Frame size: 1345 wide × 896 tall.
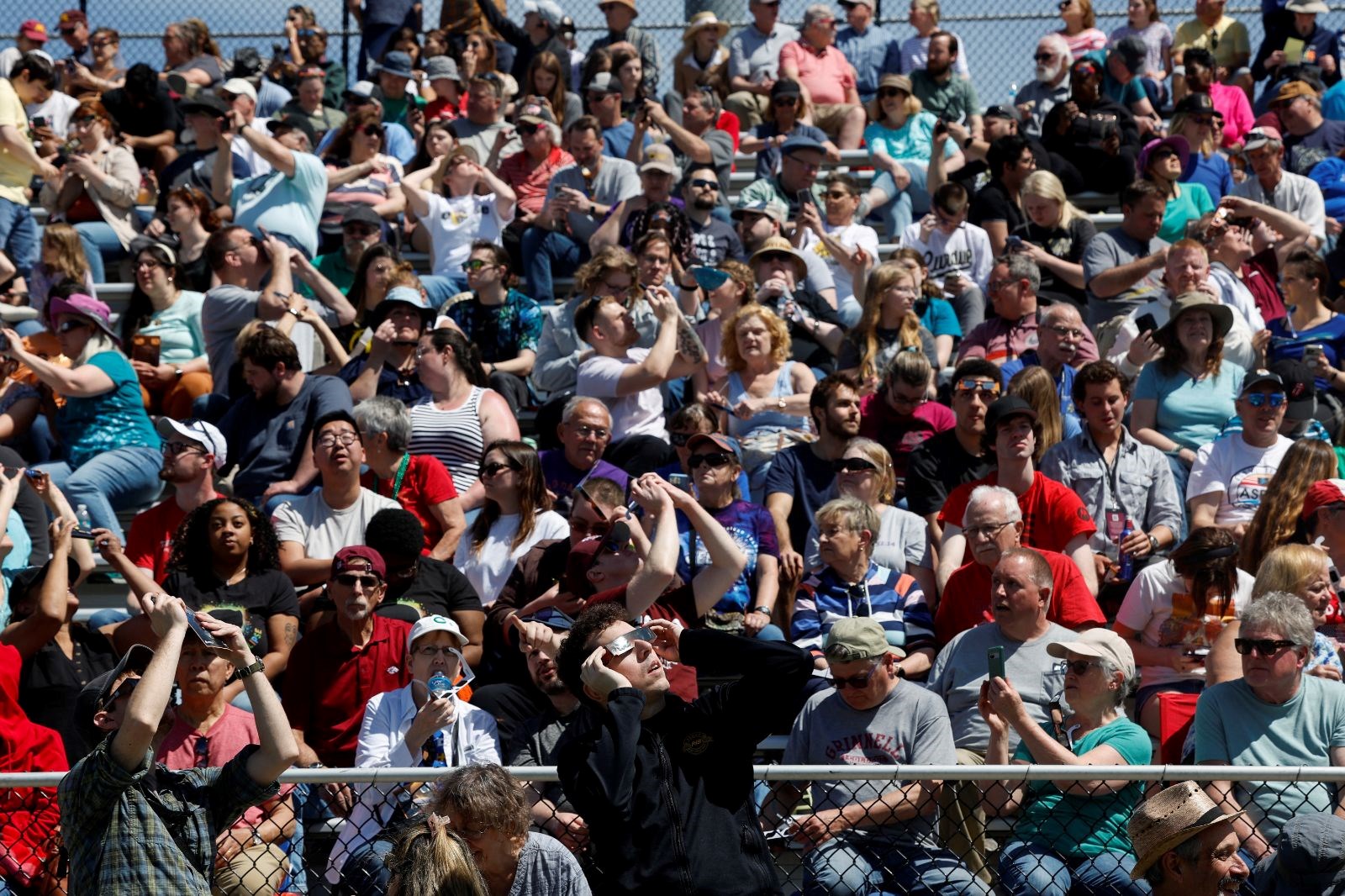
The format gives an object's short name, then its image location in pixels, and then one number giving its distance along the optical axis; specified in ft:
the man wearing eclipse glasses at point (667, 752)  28.22
